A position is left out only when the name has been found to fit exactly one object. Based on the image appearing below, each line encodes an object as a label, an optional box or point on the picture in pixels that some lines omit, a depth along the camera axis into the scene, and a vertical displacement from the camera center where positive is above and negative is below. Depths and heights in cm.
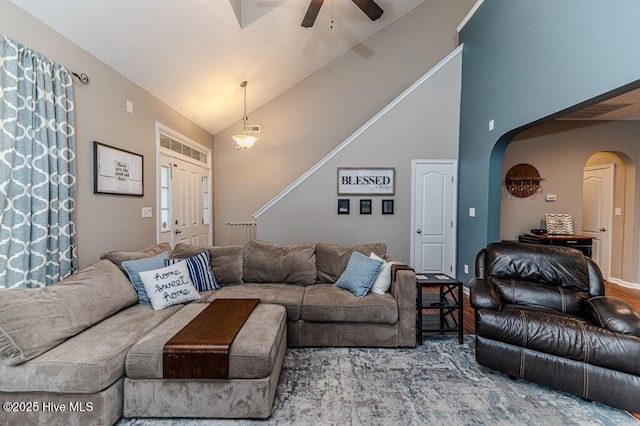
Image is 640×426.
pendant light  475 +114
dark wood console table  431 -45
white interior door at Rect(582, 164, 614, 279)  495 +3
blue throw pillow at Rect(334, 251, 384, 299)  276 -66
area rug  176 -129
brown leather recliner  184 -81
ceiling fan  343 +253
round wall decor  475 +51
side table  271 -94
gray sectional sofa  160 -86
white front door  422 +7
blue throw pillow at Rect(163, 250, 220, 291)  293 -69
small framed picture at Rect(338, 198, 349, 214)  464 +7
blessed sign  463 +46
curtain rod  260 +120
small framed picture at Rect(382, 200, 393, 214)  466 +5
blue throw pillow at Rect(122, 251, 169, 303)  257 -60
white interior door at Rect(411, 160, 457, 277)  465 -7
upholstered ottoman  174 -112
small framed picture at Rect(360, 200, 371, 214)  465 +4
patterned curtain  201 +28
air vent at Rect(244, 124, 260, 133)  591 +165
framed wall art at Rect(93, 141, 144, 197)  283 +38
